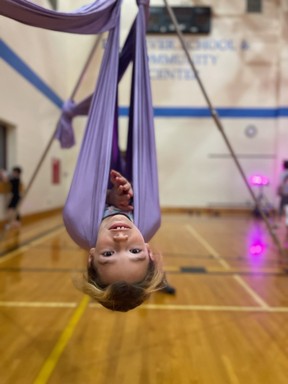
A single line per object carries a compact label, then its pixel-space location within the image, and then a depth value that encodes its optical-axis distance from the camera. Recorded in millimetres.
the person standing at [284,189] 5742
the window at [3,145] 5965
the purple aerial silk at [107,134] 1750
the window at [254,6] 8727
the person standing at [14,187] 5605
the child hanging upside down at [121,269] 1428
